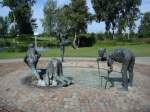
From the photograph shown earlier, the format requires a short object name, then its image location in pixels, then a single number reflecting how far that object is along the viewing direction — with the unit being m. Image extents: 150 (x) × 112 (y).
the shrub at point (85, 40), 20.49
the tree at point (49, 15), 29.40
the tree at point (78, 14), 19.53
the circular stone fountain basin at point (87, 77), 5.21
